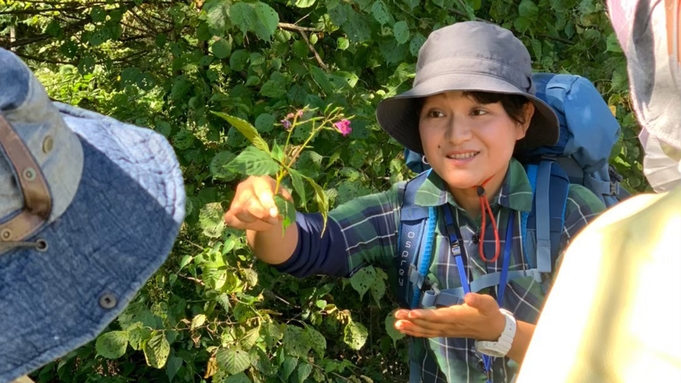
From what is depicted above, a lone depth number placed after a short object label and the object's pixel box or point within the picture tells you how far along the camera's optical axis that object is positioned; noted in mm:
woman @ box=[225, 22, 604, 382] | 2059
